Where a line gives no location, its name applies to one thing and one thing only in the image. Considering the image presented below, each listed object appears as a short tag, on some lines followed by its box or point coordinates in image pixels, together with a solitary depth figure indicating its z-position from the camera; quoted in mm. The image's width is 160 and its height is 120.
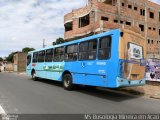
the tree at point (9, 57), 104306
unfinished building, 33969
